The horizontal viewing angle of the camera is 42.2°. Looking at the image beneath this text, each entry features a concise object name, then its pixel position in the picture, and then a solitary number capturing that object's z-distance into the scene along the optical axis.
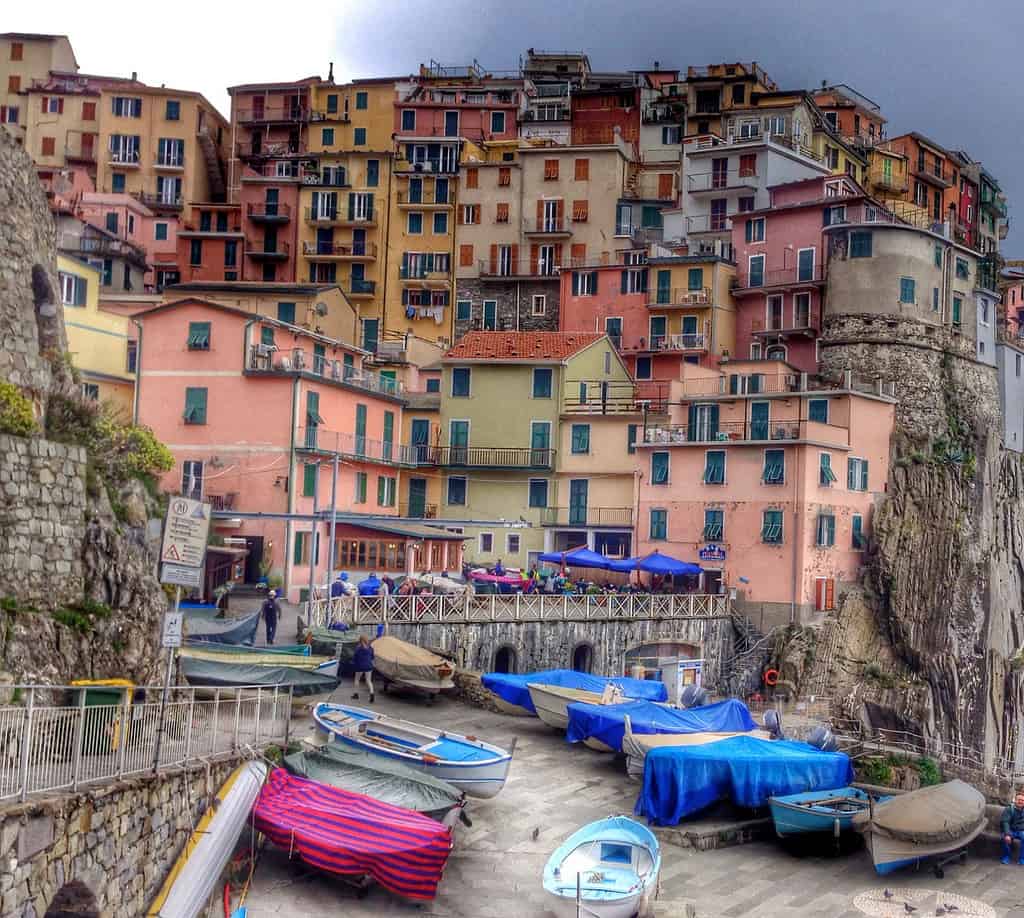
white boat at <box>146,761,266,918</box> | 18.72
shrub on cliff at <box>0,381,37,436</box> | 21.14
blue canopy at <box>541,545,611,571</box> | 50.47
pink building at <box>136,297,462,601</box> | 47.84
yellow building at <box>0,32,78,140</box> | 89.56
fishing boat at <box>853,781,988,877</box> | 23.78
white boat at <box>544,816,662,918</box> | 20.77
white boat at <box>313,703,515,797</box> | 25.39
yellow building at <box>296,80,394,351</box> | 78.25
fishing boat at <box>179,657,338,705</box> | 27.89
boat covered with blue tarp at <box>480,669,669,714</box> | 34.09
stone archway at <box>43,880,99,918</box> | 16.47
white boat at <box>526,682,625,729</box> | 32.59
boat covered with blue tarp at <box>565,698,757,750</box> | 30.25
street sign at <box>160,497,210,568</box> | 18.59
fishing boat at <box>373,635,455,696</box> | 33.56
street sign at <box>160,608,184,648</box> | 18.59
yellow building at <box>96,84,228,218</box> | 85.50
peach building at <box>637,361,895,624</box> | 52.03
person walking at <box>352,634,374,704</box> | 33.31
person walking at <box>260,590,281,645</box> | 35.69
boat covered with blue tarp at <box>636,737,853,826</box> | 26.81
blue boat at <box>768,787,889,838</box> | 25.39
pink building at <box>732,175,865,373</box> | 65.75
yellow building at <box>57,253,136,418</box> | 51.06
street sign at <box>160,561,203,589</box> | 18.40
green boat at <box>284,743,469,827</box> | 22.98
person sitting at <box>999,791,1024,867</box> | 25.34
